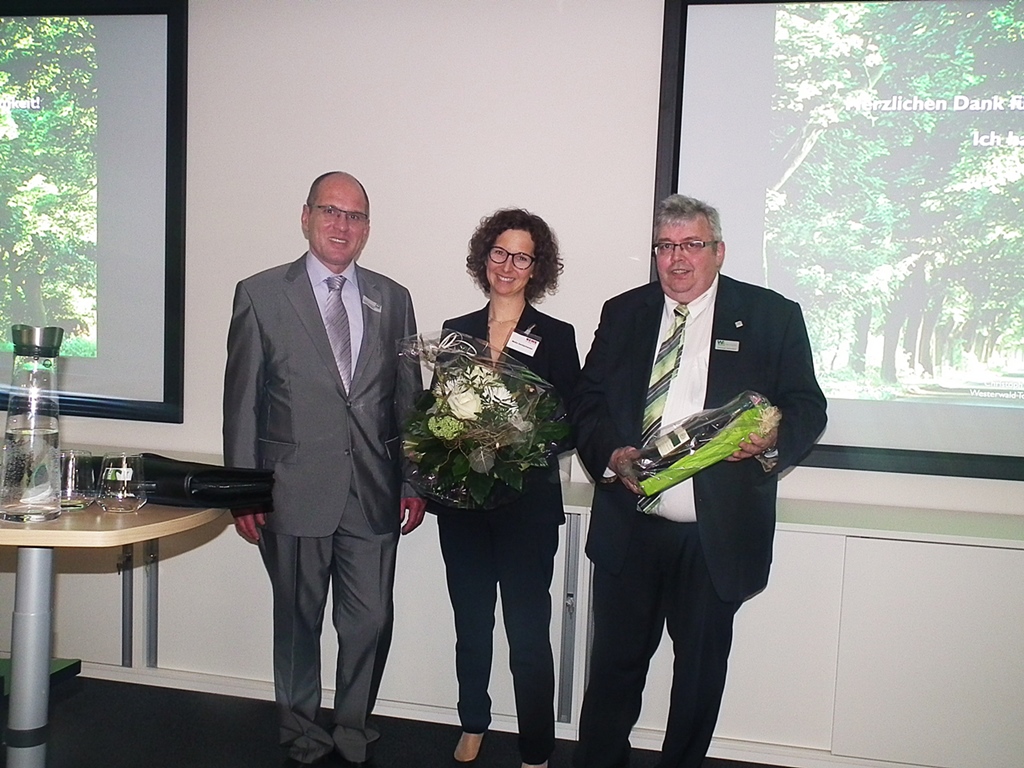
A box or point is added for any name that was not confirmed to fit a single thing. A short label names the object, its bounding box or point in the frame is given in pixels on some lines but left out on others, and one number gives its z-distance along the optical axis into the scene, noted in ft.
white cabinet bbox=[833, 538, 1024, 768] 10.28
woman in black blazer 9.73
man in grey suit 9.91
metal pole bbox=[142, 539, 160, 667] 12.43
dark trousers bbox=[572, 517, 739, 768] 9.25
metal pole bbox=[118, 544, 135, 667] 12.45
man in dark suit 9.09
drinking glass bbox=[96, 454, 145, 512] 7.27
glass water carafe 6.89
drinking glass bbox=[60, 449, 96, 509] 7.48
